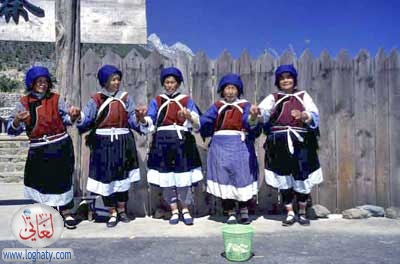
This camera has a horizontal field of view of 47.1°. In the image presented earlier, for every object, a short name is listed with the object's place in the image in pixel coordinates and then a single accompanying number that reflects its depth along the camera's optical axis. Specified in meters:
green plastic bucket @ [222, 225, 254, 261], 3.66
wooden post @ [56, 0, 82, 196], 5.50
